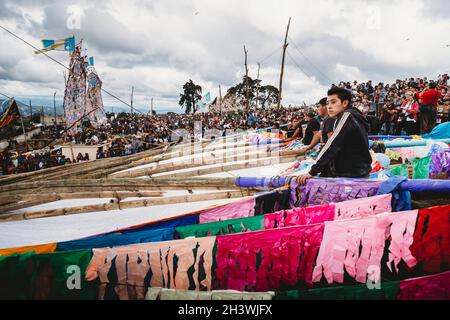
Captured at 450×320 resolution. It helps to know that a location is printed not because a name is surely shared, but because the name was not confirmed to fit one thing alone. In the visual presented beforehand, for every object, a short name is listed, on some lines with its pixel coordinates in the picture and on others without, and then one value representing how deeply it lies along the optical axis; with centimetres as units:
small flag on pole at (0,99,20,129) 1177
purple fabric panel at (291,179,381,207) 267
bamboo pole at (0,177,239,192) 382
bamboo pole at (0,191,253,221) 337
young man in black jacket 281
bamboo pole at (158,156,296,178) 503
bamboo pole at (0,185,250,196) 388
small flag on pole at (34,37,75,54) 1393
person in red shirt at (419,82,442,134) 755
